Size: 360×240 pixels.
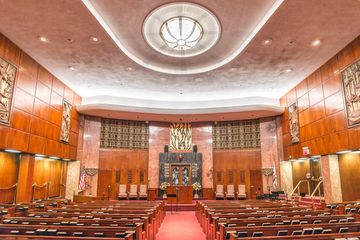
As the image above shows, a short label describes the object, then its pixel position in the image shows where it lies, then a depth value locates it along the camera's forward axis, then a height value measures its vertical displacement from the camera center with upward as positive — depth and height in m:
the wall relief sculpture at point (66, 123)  11.02 +2.14
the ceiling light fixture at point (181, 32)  8.07 +4.74
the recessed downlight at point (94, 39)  7.76 +4.13
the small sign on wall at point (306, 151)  10.34 +0.86
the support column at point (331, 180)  8.92 -0.31
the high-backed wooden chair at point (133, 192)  13.45 -1.18
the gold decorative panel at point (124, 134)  14.31 +2.13
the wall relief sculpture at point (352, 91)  7.69 +2.56
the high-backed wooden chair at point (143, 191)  13.54 -1.14
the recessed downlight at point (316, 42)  7.96 +4.18
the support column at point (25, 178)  8.61 -0.29
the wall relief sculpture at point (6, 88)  7.42 +2.51
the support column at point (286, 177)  12.52 -0.29
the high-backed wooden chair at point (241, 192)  13.55 -1.15
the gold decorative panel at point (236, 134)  14.55 +2.17
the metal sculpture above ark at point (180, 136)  15.05 +2.11
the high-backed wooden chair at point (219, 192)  13.61 -1.17
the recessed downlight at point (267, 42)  7.92 +4.17
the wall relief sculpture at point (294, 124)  11.34 +2.23
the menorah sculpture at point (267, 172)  13.46 -0.05
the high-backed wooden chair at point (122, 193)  13.37 -1.22
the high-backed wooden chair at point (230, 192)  13.54 -1.16
